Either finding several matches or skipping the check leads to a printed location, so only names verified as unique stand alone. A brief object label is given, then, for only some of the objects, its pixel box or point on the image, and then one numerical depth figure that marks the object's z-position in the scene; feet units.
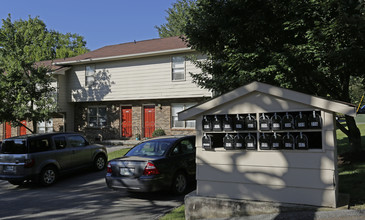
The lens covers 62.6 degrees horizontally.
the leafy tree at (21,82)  55.67
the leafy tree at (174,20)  134.10
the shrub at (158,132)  57.26
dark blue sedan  23.26
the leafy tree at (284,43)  22.53
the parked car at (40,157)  29.37
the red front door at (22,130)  76.85
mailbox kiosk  15.97
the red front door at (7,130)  79.56
